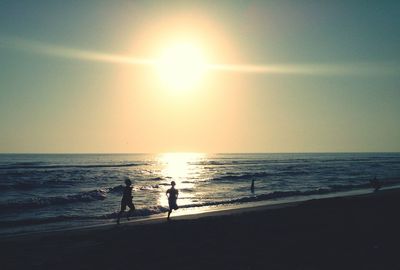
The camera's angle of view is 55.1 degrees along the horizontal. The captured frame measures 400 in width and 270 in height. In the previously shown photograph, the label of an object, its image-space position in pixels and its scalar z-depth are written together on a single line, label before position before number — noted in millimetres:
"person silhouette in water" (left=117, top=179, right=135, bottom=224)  17188
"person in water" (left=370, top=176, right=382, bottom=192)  35206
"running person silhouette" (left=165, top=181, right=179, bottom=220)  18312
